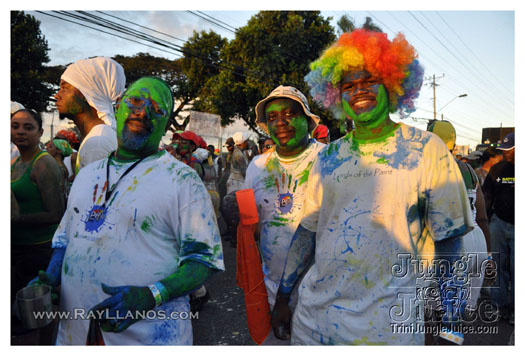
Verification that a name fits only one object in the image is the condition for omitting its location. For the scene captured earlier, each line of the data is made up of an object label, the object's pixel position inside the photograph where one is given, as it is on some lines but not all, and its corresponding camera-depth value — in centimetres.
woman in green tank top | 326
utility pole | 3990
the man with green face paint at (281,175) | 277
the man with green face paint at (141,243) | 167
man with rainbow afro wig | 180
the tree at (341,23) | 1835
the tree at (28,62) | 1745
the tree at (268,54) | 2184
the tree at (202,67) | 2661
